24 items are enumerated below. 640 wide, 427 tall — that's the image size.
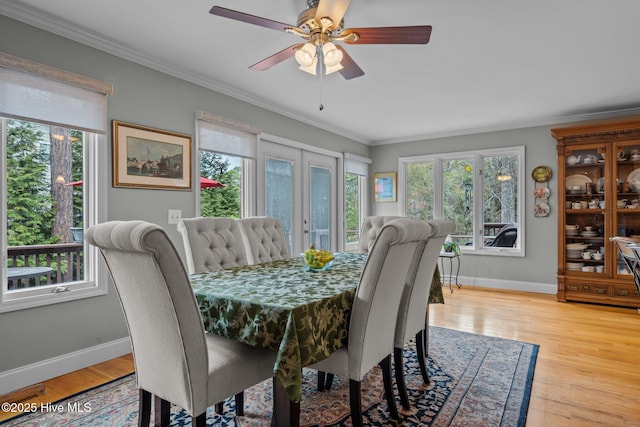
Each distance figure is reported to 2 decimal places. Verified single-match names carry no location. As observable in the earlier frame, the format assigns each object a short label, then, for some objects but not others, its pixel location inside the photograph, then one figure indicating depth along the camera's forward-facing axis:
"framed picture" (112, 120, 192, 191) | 2.82
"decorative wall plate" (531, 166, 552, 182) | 4.91
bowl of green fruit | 2.29
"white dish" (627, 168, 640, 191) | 4.29
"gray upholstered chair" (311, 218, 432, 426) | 1.62
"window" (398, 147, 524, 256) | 5.25
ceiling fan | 1.84
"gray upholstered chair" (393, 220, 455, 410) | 2.09
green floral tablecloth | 1.40
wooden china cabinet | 4.27
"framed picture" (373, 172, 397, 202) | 6.22
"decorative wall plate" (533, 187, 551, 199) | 4.93
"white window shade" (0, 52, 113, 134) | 2.23
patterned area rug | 1.97
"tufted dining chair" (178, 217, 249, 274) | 2.41
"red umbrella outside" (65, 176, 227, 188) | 3.52
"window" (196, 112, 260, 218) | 3.53
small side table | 5.13
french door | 4.32
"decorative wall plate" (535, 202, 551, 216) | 4.94
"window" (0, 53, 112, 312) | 2.30
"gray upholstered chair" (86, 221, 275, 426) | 1.25
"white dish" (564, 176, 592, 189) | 4.57
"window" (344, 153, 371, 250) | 5.80
